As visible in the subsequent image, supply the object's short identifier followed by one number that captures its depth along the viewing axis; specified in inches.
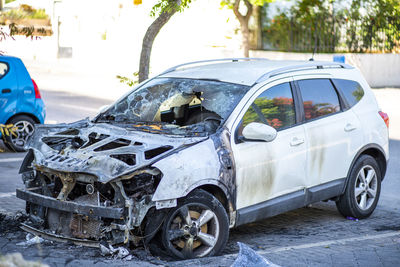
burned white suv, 332.3
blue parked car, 678.9
